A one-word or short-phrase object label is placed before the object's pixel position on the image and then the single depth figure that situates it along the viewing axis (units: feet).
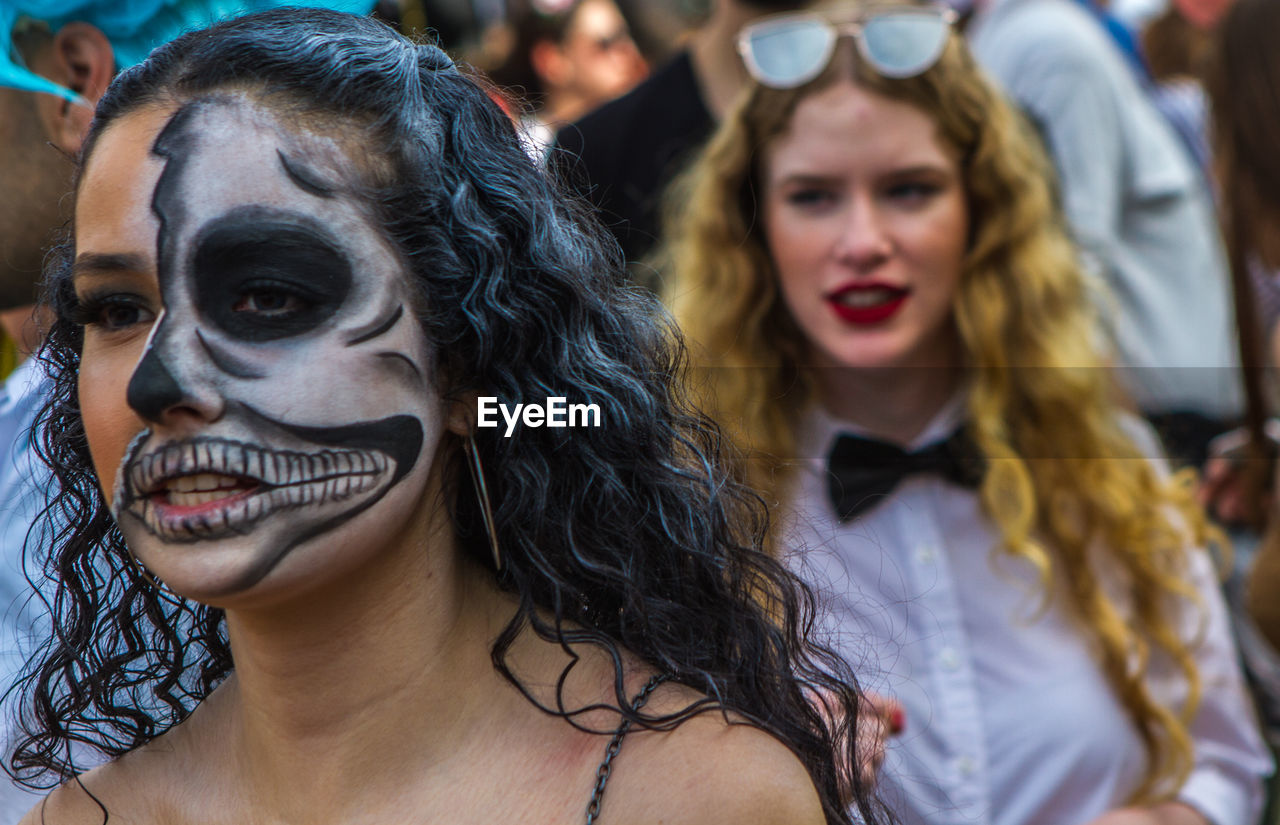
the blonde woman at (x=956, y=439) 8.79
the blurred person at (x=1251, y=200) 10.15
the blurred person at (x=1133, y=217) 11.89
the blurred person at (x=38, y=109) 7.67
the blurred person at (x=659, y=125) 11.55
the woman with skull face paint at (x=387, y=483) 4.89
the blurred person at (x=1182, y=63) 15.38
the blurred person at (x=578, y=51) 22.20
